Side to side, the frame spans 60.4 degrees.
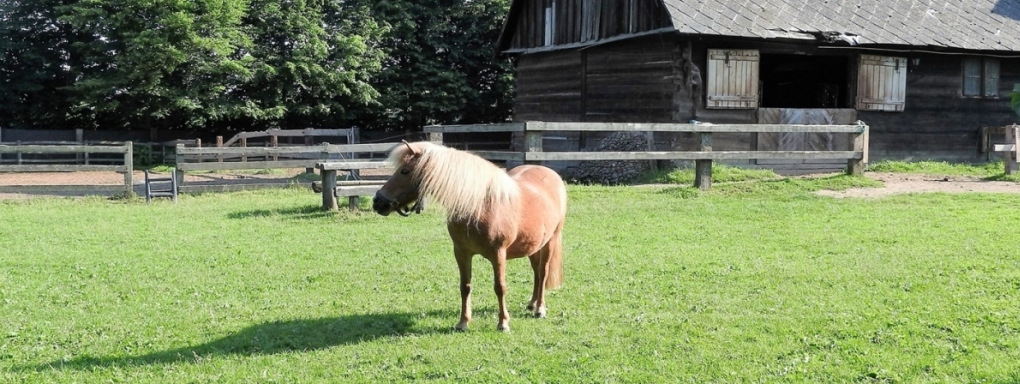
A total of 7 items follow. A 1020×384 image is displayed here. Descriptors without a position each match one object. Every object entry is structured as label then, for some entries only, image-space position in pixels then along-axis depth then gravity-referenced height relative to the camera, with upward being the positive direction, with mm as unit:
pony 5586 -443
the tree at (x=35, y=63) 30312 +2453
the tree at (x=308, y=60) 29922 +2612
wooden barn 18641 +1747
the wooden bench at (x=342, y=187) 12156 -716
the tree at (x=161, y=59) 27156 +2407
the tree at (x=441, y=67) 32094 +2617
